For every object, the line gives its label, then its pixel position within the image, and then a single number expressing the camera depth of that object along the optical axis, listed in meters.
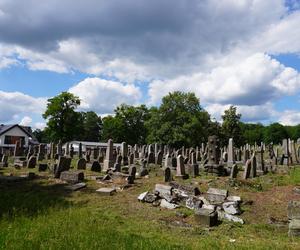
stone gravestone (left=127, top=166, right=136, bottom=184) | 10.75
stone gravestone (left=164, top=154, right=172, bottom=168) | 14.37
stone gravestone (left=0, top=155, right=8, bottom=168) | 15.86
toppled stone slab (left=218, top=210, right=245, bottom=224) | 7.22
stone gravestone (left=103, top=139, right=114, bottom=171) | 14.84
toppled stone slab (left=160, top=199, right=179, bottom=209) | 8.23
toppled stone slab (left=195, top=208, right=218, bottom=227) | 6.83
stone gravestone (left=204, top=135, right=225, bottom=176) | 13.20
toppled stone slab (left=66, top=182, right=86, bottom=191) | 9.81
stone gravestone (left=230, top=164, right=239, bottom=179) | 11.89
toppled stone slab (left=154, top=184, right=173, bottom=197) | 8.79
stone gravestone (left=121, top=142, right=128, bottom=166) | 17.60
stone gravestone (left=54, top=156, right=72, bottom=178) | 11.79
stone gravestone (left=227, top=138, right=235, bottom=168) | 15.87
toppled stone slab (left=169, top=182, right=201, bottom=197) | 8.93
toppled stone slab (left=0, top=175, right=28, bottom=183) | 10.79
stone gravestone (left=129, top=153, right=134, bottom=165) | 17.35
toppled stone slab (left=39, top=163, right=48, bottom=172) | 14.04
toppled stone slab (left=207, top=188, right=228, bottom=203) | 8.54
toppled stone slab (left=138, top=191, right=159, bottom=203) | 8.61
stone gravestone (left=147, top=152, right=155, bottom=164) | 17.36
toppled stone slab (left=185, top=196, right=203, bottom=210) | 8.06
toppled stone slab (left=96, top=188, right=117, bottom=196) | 9.30
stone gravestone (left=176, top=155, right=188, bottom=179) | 12.14
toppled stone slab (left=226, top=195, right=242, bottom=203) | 8.39
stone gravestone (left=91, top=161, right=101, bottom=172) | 14.20
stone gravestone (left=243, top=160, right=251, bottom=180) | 12.28
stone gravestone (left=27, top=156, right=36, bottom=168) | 15.55
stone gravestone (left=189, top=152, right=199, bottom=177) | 12.71
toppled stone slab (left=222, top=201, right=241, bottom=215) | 7.75
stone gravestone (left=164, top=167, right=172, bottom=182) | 11.13
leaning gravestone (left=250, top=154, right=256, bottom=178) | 12.59
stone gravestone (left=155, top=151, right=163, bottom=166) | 17.46
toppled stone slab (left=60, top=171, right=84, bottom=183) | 11.00
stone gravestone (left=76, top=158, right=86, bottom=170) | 14.48
